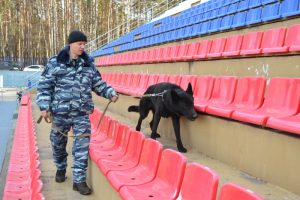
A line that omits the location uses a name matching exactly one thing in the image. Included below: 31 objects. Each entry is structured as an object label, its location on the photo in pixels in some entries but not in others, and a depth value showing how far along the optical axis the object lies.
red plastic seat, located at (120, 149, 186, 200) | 2.08
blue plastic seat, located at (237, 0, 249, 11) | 5.74
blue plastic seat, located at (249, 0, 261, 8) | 5.42
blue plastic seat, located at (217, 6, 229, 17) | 6.35
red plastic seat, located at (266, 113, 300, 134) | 2.26
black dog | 3.63
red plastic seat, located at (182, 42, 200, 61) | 5.57
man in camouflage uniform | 3.18
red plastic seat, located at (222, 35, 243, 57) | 4.33
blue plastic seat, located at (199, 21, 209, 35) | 6.14
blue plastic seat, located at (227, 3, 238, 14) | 6.05
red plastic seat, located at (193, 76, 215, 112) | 3.86
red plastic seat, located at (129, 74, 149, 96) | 5.51
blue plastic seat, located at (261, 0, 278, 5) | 5.08
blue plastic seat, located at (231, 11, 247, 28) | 5.16
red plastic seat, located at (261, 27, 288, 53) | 3.60
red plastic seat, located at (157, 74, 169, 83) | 5.02
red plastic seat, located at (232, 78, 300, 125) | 2.62
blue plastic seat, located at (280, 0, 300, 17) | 4.11
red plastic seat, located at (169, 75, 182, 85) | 4.66
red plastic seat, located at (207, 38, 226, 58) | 4.72
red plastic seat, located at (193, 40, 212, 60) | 5.10
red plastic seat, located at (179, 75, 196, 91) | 4.32
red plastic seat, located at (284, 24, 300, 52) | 3.39
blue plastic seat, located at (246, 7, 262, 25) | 4.86
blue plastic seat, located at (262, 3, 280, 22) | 4.51
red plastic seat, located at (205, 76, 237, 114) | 3.45
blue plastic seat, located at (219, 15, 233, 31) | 5.56
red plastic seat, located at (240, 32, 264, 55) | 3.86
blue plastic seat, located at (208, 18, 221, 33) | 5.88
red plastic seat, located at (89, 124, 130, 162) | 3.28
